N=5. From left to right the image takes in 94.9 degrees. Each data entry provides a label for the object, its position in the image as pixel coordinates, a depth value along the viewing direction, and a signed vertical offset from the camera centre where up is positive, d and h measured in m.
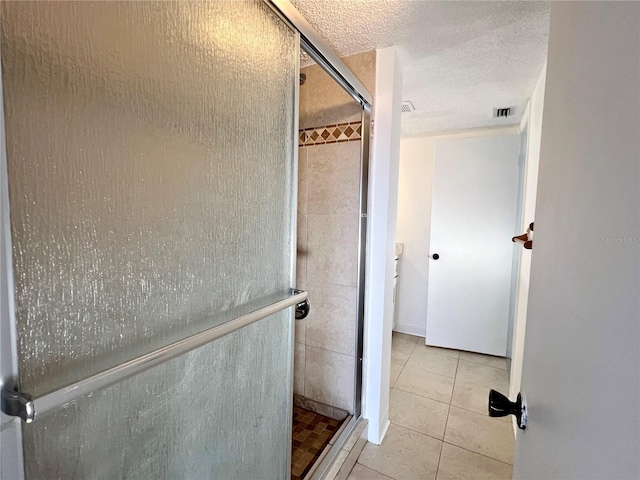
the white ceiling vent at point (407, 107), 2.21 +0.88
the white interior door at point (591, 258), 0.27 -0.04
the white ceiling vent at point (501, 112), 2.28 +0.88
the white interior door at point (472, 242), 2.58 -0.18
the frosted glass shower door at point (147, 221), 0.43 -0.01
